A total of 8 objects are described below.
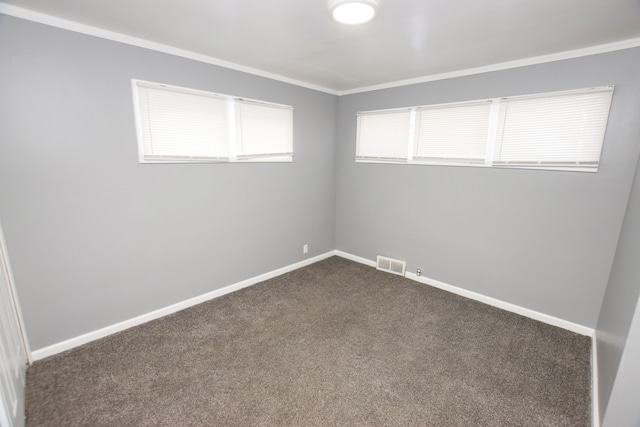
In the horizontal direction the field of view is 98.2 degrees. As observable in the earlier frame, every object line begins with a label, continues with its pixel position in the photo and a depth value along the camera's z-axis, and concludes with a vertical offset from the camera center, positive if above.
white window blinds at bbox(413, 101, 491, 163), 2.93 +0.36
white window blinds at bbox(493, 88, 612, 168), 2.33 +0.34
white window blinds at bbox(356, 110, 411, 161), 3.50 +0.38
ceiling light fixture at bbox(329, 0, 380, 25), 1.54 +0.88
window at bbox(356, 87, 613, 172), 2.37 +0.35
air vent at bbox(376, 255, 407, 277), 3.71 -1.37
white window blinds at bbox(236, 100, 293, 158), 3.07 +0.36
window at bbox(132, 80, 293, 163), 2.41 +0.34
